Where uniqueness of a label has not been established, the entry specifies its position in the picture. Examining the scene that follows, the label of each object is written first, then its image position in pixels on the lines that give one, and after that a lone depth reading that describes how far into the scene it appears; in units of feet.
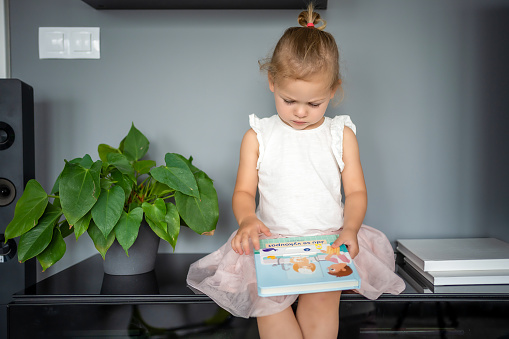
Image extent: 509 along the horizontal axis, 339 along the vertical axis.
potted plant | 2.93
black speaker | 3.44
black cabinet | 2.88
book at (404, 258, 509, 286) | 3.09
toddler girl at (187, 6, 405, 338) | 2.82
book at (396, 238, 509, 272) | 3.19
